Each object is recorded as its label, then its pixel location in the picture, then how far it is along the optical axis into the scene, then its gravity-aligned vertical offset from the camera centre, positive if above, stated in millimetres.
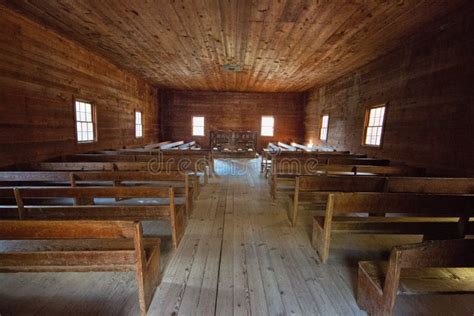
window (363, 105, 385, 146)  4922 +227
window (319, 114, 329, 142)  7848 +153
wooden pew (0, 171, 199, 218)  2596 -684
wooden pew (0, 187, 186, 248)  1895 -778
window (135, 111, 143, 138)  7613 -68
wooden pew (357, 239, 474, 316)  1061 -858
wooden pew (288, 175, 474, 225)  2334 -535
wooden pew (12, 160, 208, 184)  3318 -691
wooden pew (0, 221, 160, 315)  1173 -768
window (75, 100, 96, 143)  4707 -27
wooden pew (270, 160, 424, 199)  3463 -603
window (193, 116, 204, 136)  10570 +24
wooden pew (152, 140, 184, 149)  7839 -754
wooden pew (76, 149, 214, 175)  4156 -672
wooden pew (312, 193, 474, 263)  1810 -637
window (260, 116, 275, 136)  10641 +213
